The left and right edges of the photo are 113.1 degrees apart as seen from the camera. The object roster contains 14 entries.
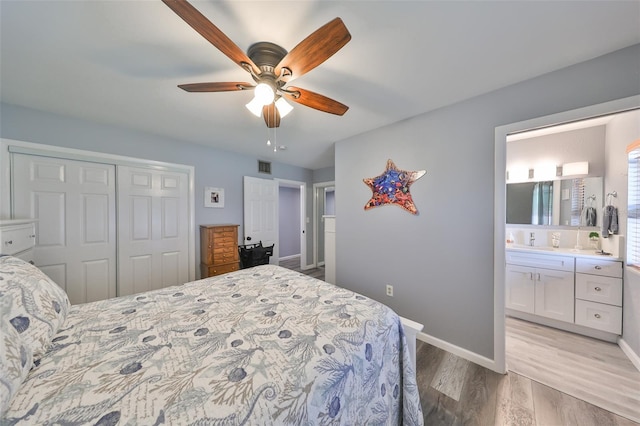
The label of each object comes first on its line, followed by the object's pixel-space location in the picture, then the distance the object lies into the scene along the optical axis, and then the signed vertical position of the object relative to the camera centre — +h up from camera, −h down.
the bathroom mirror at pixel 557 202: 2.43 +0.11
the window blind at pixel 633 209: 1.90 +0.01
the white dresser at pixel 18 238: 1.42 -0.21
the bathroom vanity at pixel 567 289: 2.04 -0.84
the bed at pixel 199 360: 0.62 -0.58
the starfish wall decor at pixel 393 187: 2.24 +0.26
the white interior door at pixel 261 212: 3.59 -0.04
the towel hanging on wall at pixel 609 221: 2.12 -0.10
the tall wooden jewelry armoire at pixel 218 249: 2.92 -0.56
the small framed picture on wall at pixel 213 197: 3.14 +0.20
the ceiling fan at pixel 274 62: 0.90 +0.78
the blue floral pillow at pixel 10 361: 0.58 -0.47
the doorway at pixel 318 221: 4.70 -0.25
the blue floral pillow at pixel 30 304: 0.76 -0.38
